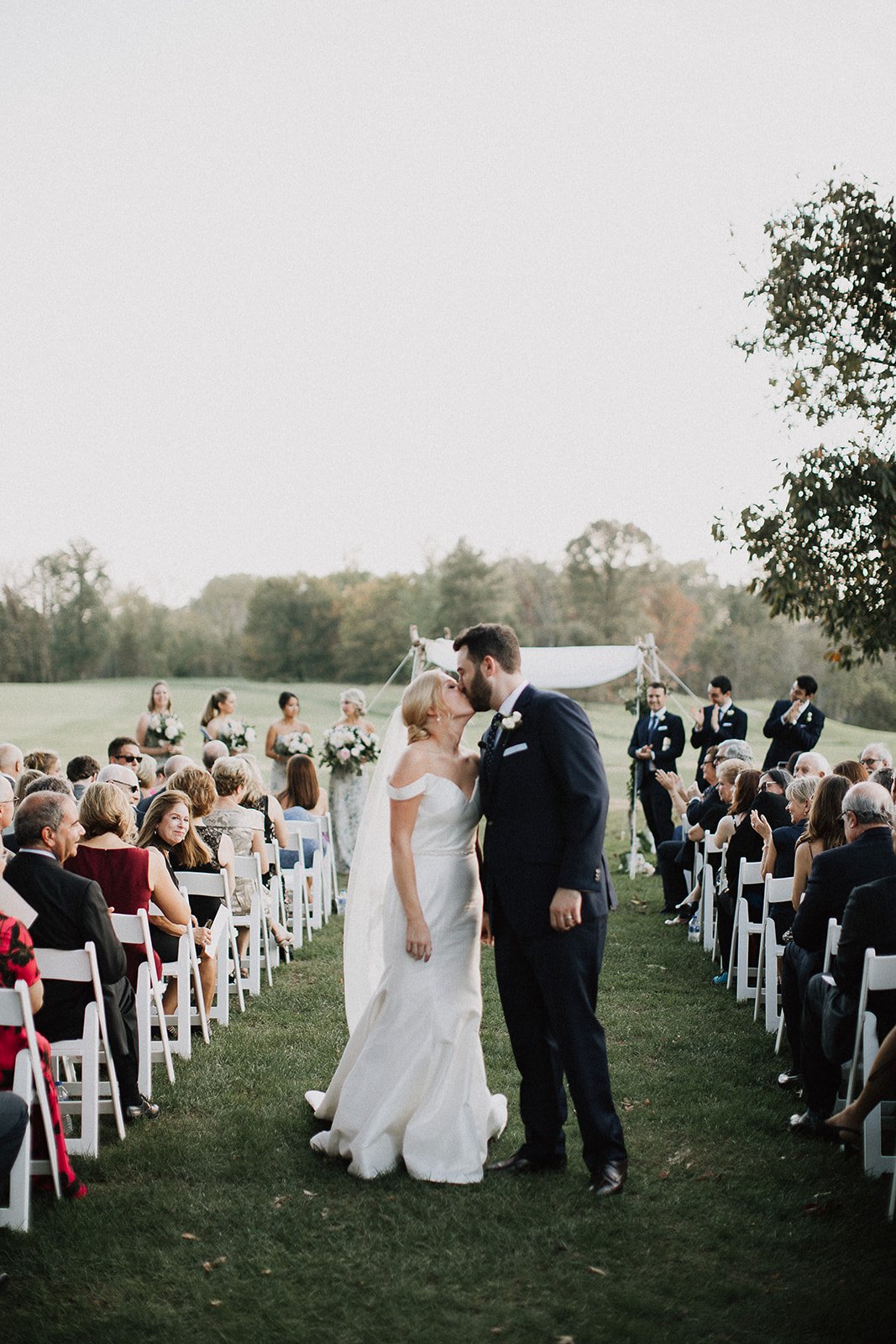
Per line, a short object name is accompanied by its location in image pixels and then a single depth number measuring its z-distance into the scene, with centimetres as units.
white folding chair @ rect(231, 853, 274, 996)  723
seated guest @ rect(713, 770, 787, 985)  714
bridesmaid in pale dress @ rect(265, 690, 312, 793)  1193
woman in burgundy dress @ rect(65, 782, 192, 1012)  525
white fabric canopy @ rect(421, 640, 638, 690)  1310
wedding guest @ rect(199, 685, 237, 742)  1149
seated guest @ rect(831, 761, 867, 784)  697
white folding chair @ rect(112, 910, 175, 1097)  514
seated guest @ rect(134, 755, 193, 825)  741
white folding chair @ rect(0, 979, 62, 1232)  388
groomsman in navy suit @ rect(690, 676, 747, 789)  1177
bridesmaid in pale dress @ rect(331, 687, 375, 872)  1233
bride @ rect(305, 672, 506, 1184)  445
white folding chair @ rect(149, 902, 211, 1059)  584
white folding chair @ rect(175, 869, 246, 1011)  636
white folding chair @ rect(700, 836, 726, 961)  860
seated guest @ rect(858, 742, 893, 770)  879
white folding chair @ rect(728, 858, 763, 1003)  713
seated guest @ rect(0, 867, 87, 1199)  395
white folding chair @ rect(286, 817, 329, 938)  938
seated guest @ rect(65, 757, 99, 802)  815
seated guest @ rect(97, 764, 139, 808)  747
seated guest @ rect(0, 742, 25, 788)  841
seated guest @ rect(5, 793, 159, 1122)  447
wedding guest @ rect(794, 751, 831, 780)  754
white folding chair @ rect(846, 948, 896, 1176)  433
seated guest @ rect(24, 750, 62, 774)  778
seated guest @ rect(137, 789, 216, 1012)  617
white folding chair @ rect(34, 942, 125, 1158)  443
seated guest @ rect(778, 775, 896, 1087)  487
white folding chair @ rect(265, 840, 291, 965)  829
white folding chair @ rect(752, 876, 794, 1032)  642
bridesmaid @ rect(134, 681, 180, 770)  1180
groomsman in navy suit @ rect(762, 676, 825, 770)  1134
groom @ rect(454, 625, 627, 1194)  420
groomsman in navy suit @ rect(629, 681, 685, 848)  1184
